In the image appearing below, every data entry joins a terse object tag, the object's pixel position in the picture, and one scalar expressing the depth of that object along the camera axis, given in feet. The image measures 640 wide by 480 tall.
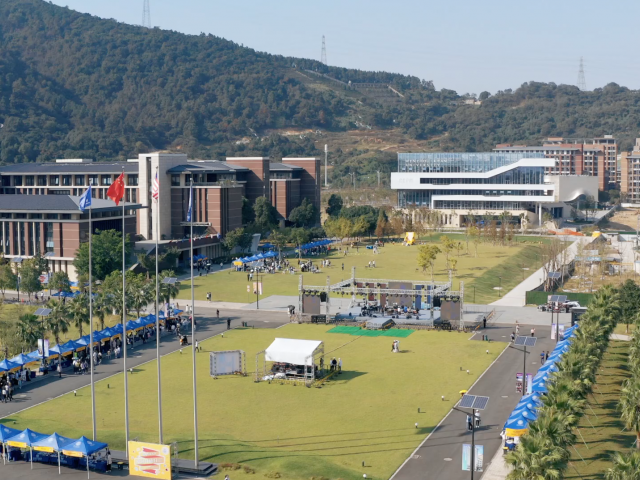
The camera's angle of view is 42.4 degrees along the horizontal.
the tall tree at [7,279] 281.74
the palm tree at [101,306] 213.87
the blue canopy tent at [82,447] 123.85
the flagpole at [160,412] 128.47
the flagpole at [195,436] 124.67
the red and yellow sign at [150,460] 120.37
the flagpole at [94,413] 130.93
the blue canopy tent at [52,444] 125.59
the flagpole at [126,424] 128.71
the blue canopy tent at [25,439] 127.65
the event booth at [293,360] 172.86
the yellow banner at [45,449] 125.82
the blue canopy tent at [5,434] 130.00
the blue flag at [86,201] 138.54
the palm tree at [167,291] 231.83
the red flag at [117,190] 135.74
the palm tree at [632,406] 121.08
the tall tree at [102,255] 289.94
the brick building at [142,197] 322.34
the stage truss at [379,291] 239.67
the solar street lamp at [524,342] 157.48
